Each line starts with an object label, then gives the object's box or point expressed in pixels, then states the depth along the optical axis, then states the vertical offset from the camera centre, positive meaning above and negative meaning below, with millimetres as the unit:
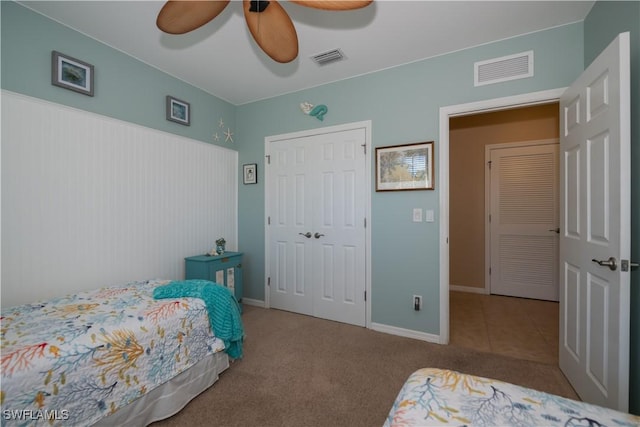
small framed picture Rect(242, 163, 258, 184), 3490 +478
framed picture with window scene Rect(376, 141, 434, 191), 2547 +417
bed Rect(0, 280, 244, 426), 1157 -713
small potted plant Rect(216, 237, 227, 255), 3193 -398
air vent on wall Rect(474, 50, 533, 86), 2201 +1159
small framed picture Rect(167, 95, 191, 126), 2803 +1044
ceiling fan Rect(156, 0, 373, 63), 1352 +1028
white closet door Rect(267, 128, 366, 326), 2898 -154
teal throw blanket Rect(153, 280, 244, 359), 1892 -628
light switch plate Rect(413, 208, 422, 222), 2584 -37
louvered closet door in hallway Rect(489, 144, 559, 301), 3716 -147
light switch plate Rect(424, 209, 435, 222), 2525 -45
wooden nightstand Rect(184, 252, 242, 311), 2818 -611
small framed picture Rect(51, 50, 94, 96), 2021 +1047
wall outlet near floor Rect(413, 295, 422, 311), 2580 -850
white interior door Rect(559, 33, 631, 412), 1333 -93
